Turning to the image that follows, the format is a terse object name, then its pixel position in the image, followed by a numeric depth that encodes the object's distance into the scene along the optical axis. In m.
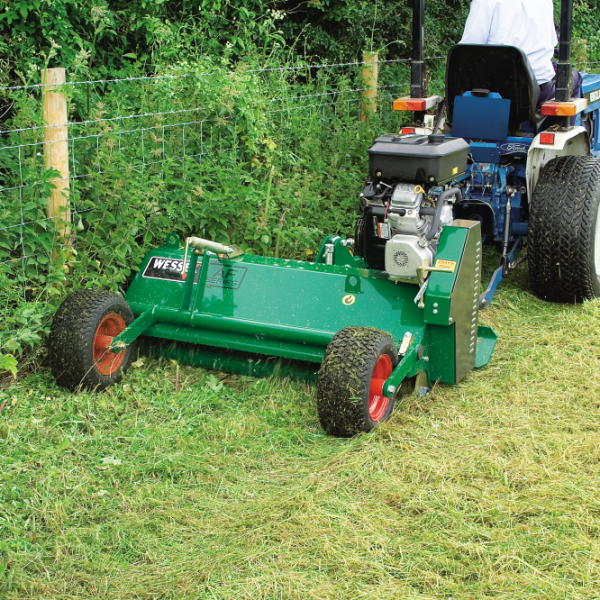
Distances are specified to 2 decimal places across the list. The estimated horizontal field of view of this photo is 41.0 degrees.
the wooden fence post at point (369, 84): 6.73
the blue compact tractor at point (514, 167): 4.24
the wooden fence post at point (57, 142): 4.06
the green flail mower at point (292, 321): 3.61
